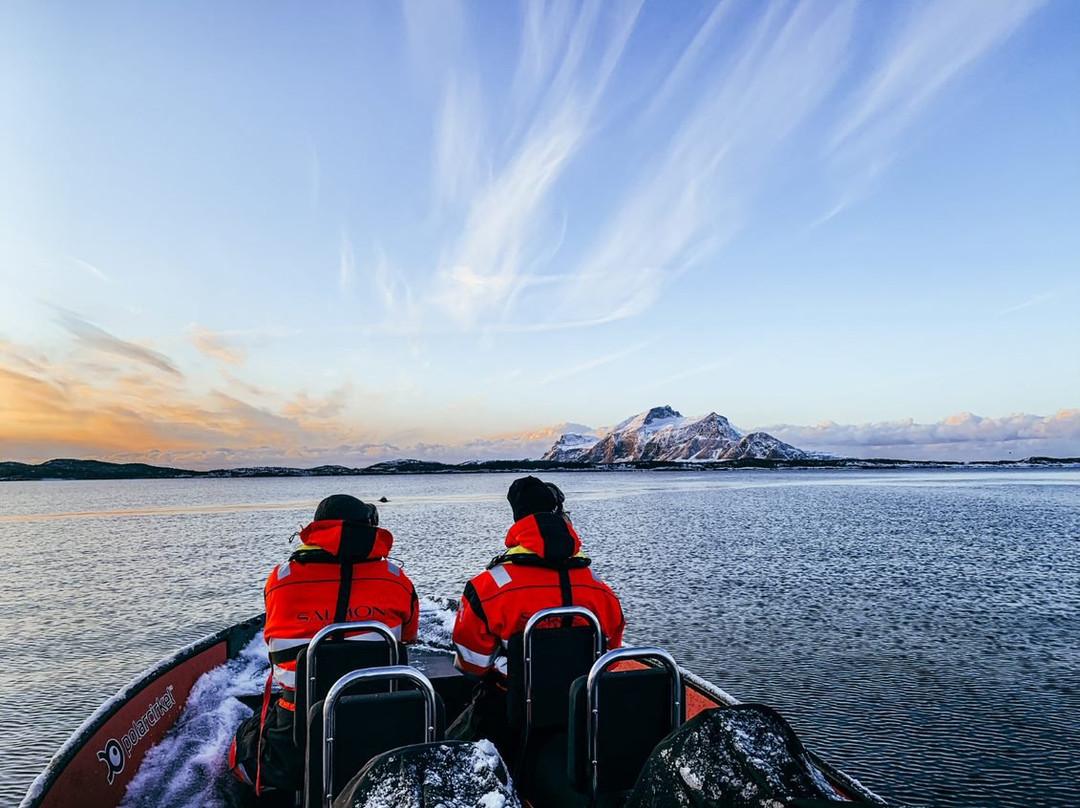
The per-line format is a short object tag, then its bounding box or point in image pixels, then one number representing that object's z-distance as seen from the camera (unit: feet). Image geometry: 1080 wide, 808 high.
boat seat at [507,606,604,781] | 13.91
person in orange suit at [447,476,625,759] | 14.96
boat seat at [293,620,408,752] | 13.26
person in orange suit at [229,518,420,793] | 14.57
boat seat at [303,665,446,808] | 10.03
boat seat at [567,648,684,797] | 11.38
